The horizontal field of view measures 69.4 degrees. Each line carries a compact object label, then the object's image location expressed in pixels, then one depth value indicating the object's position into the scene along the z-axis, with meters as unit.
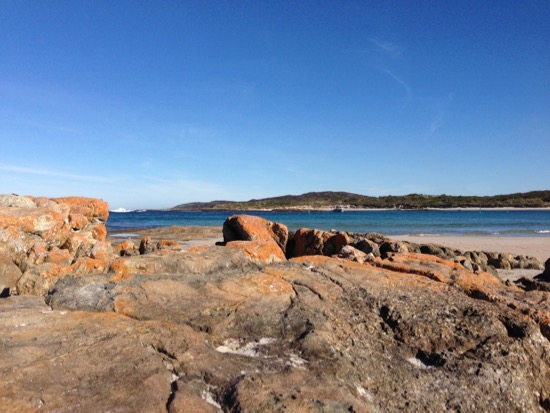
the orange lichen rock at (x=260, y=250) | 8.03
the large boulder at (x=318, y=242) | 14.94
